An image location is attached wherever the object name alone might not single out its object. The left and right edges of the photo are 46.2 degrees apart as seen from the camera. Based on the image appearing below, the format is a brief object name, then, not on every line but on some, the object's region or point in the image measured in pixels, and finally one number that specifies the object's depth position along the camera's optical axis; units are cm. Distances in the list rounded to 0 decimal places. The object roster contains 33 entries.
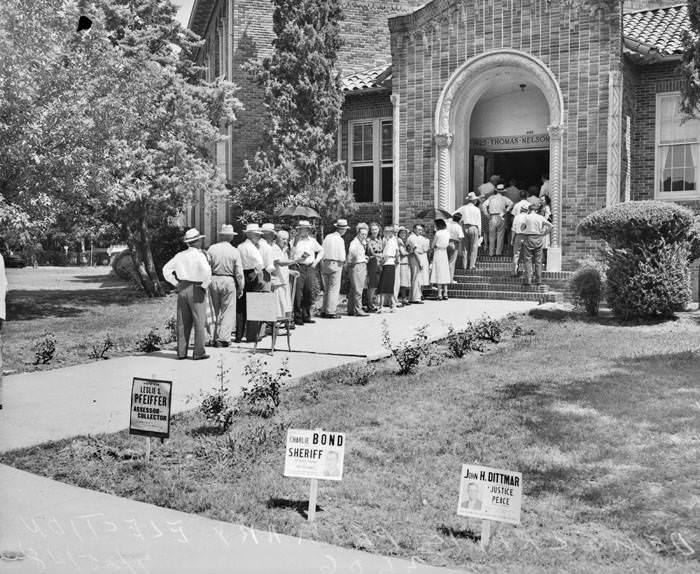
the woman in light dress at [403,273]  1745
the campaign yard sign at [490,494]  471
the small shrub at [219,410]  752
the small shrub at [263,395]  827
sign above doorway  2150
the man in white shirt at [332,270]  1528
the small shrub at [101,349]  1190
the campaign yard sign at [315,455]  530
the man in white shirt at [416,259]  1762
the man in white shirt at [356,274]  1573
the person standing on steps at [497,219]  1994
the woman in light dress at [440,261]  1786
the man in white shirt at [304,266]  1445
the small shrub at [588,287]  1438
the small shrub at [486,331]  1197
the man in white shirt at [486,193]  2078
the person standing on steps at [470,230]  1914
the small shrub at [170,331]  1317
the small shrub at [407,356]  1013
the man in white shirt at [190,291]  1130
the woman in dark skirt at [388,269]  1656
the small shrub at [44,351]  1152
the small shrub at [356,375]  968
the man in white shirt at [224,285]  1227
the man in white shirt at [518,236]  1741
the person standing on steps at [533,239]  1709
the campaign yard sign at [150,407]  629
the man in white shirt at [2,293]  830
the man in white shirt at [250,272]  1285
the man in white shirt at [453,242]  1845
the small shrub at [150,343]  1220
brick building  1806
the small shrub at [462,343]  1120
